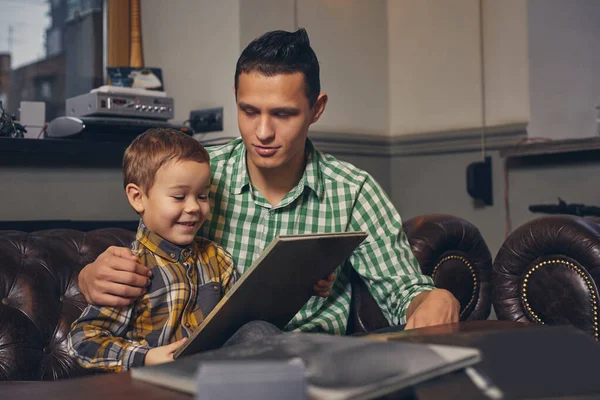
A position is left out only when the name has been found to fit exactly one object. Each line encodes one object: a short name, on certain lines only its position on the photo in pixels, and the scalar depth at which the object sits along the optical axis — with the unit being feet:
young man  5.64
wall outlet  9.57
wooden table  2.57
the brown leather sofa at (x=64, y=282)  5.32
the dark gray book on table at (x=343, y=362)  2.38
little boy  4.79
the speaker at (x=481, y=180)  10.78
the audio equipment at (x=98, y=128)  8.11
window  9.64
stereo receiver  8.34
